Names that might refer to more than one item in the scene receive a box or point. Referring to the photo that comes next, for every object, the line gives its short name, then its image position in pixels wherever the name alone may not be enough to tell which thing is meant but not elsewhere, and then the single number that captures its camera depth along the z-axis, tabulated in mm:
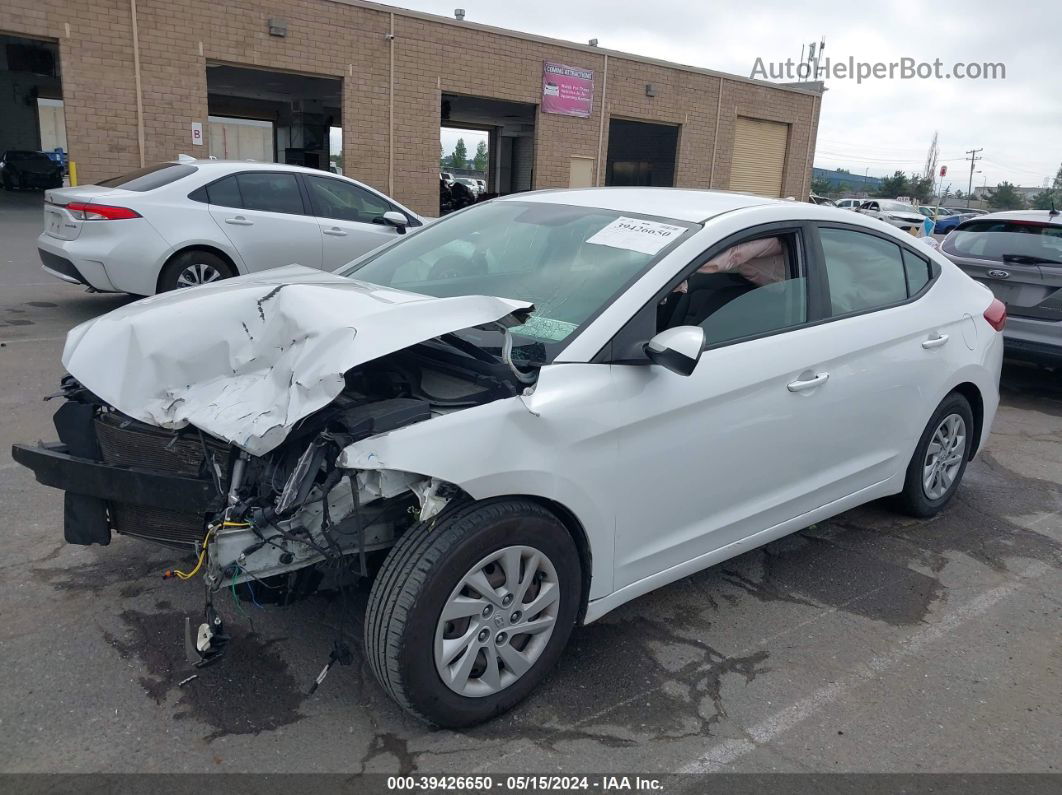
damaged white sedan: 2586
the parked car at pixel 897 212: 26762
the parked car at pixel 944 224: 31672
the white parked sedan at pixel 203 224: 7805
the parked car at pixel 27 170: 28578
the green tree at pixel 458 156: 91594
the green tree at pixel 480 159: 92625
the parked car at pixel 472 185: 32562
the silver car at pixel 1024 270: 7125
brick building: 16344
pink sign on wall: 22641
